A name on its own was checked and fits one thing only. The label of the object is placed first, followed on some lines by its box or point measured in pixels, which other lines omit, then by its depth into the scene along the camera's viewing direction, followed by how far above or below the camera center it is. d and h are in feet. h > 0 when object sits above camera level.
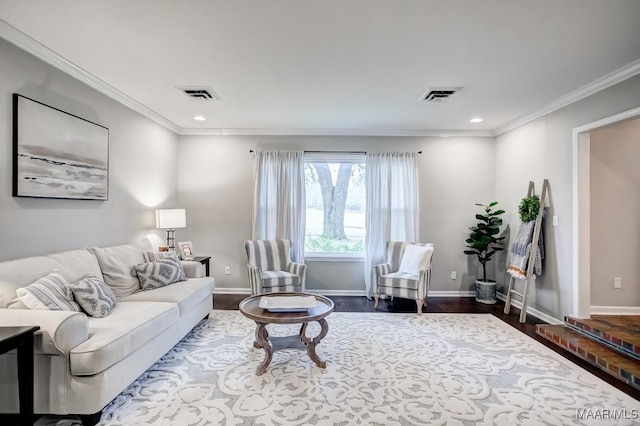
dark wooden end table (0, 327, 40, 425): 5.71 -2.81
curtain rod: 16.97 +3.30
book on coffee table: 9.16 -2.63
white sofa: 6.17 -2.73
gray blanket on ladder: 13.04 -1.59
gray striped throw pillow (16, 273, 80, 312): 6.81 -1.76
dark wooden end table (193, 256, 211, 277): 14.60 -2.12
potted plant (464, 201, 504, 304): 15.56 -1.35
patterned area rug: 6.84 -4.29
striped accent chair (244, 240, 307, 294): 14.01 -2.49
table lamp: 14.02 -0.19
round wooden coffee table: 8.66 -3.14
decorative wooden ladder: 12.77 -1.28
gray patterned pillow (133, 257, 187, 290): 10.76 -2.02
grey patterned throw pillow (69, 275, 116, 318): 7.91 -2.07
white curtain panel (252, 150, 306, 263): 16.65 +0.96
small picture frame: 14.48 -1.61
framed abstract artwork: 8.28 +1.79
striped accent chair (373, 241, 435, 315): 13.82 -2.95
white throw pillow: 14.36 -2.04
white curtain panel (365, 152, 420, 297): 16.69 +0.86
